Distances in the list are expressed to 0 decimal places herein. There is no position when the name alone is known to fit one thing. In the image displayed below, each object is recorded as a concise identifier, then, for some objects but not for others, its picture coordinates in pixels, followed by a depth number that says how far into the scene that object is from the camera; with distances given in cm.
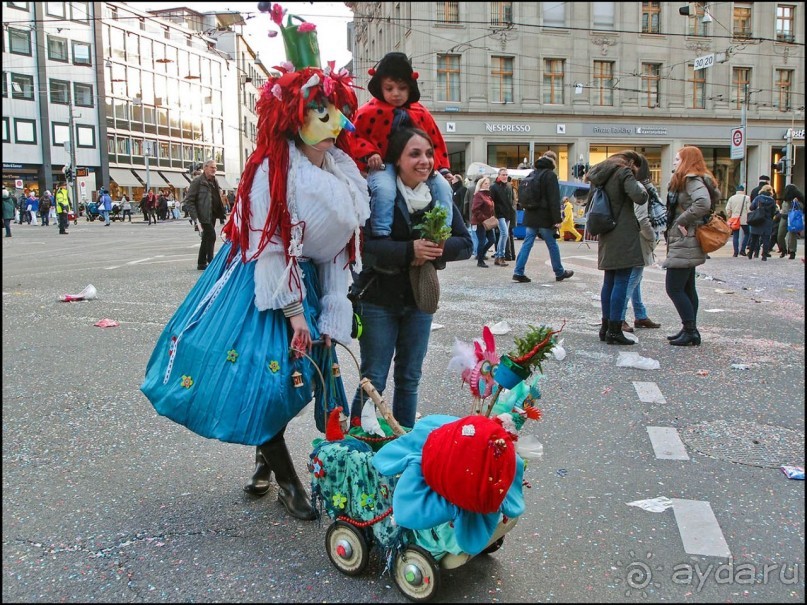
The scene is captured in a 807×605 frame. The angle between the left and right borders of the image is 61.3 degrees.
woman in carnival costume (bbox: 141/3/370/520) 261
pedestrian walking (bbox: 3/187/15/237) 2243
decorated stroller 208
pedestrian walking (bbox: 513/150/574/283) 1012
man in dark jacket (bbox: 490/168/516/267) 1230
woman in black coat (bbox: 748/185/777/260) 1438
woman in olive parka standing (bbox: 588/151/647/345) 614
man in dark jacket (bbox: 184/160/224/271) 1099
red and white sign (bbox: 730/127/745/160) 2073
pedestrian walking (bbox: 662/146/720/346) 612
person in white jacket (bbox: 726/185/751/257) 1584
